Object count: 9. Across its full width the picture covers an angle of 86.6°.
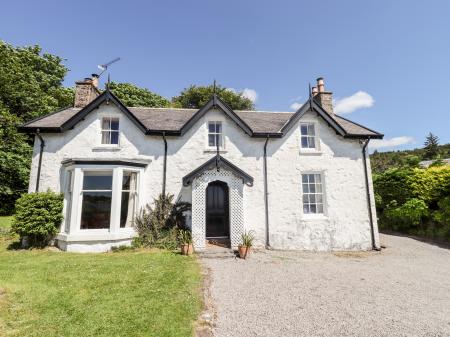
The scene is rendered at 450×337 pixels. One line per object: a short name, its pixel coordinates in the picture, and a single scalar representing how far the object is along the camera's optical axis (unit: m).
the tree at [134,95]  32.91
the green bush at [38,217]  10.53
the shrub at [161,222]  11.39
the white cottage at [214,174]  11.33
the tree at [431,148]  46.75
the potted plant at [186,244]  10.38
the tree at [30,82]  23.22
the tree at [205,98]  37.14
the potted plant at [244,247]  10.27
